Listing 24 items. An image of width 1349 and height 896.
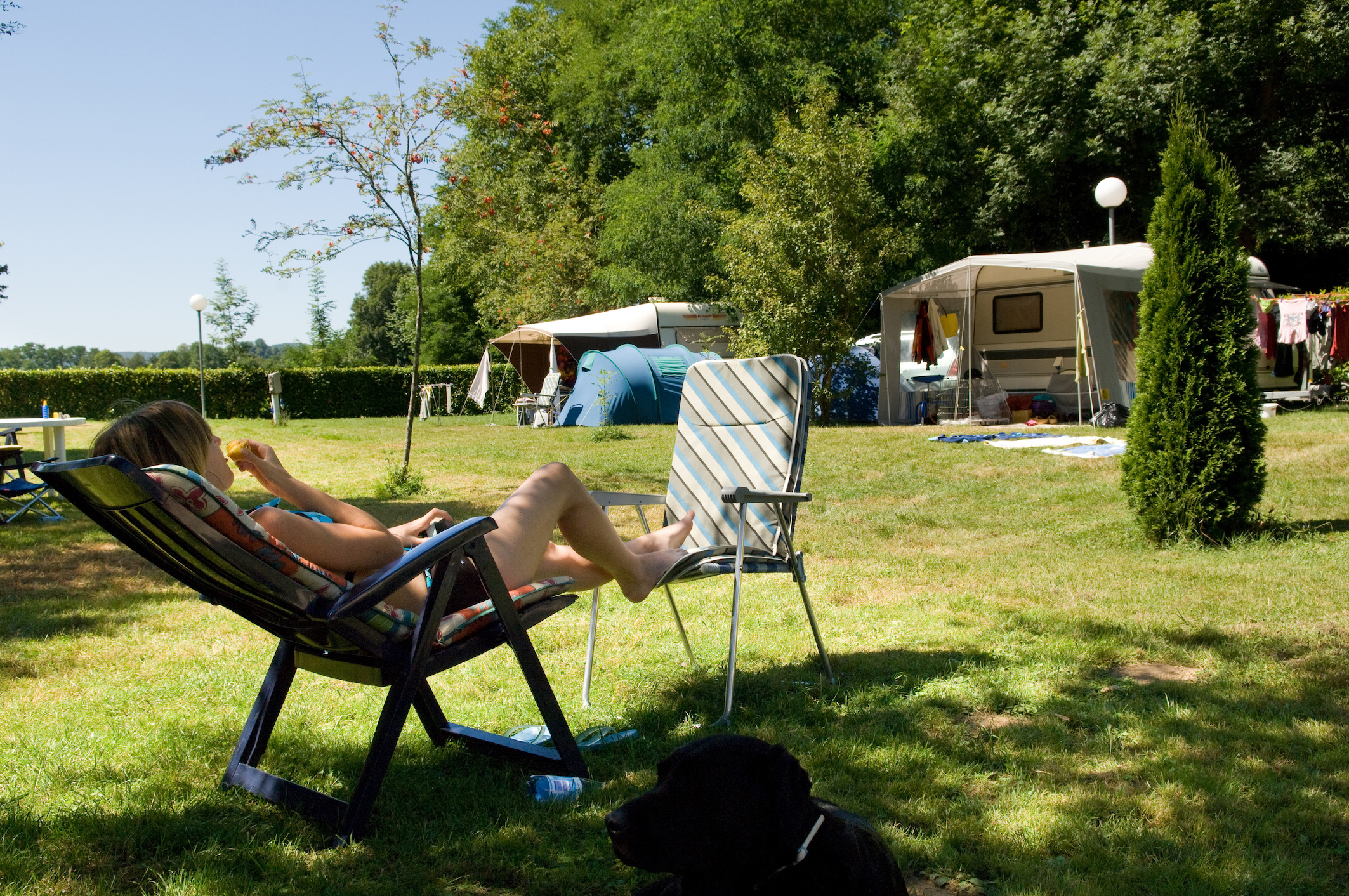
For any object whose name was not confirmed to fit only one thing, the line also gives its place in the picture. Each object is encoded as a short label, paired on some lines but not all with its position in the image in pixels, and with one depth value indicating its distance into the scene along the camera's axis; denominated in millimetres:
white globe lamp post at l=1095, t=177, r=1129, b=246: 12633
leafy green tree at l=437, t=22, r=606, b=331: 25188
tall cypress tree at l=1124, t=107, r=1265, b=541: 5418
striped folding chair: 3441
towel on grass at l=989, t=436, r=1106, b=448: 10359
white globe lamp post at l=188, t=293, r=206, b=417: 21594
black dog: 1486
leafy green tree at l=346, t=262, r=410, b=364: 61344
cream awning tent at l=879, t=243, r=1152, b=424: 13273
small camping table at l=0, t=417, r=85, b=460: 8078
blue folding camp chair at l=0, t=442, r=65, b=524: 7363
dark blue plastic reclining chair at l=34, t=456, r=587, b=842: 2033
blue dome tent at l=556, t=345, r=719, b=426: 16812
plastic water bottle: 2506
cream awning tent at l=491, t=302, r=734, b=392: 19047
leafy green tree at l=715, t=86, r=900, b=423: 15508
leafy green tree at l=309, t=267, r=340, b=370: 36000
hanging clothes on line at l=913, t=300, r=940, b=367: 15859
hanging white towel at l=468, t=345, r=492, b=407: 22688
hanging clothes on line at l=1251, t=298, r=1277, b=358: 13293
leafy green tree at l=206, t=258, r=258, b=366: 31453
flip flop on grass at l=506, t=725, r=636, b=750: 2891
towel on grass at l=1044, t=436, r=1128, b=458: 9445
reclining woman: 2350
